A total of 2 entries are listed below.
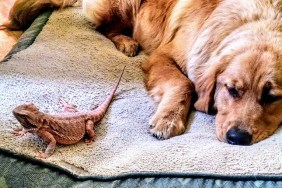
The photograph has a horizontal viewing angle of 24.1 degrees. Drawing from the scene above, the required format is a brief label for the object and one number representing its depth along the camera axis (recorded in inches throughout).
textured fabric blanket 43.3
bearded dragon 45.1
